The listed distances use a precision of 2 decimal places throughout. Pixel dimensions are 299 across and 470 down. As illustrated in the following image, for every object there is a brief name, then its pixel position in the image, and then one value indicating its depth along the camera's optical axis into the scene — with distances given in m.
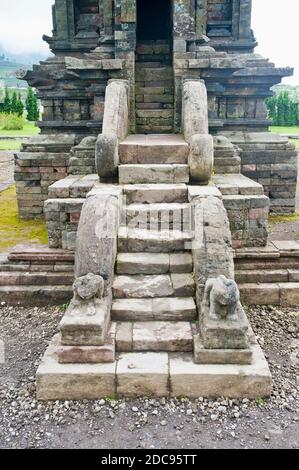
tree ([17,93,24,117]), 36.94
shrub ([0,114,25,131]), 34.25
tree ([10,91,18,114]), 36.58
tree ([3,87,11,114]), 36.91
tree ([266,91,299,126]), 35.25
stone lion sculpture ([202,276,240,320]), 3.84
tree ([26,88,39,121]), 37.86
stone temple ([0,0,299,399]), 3.84
